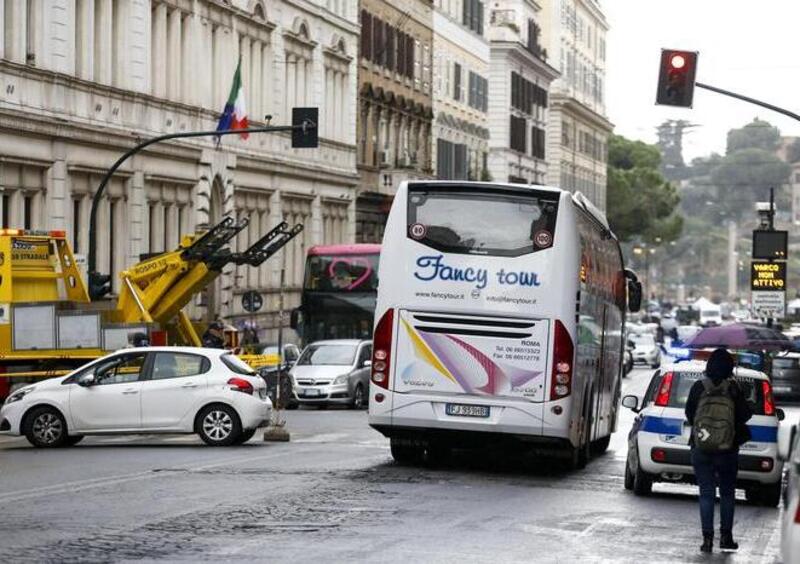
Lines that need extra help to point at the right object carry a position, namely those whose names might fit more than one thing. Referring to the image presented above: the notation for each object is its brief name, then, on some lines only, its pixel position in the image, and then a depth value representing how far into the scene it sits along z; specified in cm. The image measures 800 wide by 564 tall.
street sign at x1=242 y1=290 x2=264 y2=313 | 5694
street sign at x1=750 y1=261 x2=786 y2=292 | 5394
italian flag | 5450
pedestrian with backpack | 1788
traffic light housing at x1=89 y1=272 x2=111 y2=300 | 4166
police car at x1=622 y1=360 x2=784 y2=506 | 2269
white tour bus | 2497
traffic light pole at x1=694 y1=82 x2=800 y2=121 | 3458
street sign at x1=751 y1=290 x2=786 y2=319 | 5375
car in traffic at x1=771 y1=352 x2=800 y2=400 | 5531
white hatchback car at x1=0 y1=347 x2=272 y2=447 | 2988
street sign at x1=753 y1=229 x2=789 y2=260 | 5456
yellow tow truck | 3759
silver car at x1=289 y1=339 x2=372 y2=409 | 4572
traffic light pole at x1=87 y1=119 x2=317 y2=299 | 4162
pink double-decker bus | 5412
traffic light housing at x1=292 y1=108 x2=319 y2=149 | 4353
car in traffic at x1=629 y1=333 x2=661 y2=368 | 8788
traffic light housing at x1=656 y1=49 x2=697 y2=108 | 3138
